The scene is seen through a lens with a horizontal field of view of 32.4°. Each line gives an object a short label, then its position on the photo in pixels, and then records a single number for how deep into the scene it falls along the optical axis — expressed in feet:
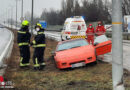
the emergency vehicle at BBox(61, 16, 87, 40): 55.31
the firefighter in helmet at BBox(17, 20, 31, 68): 27.32
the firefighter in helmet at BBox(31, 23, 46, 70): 26.66
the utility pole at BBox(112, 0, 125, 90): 13.03
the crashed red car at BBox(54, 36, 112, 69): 25.96
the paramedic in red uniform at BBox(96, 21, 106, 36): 46.16
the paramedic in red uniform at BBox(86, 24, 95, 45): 47.24
